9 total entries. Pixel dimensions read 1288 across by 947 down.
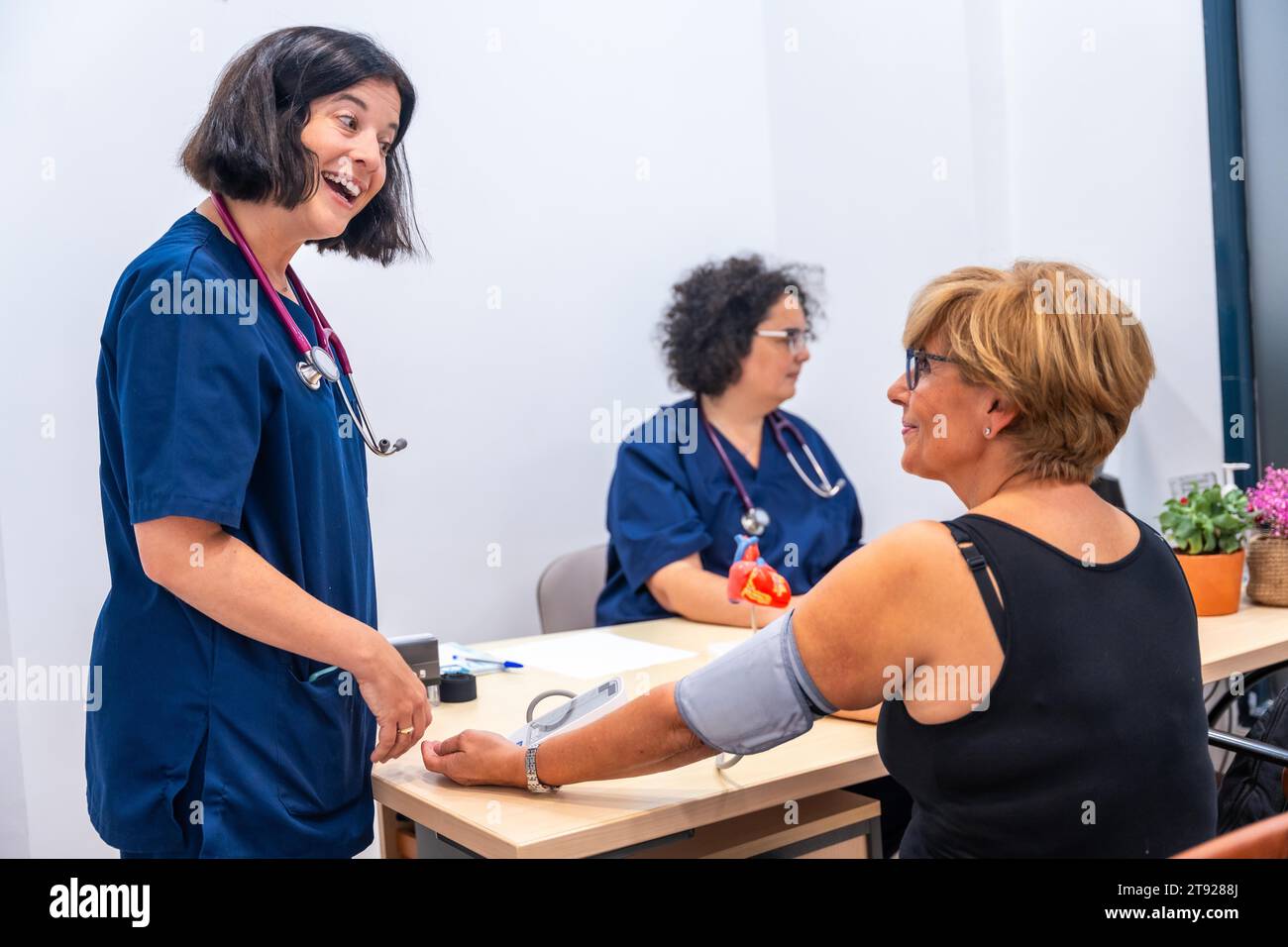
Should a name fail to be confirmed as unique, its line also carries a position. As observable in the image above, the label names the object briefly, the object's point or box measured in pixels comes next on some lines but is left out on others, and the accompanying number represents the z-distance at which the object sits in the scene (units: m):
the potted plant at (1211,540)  2.18
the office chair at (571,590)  2.93
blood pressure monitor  1.49
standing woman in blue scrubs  1.32
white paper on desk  2.11
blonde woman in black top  1.18
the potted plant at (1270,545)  2.25
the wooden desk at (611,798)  1.31
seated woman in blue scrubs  2.68
